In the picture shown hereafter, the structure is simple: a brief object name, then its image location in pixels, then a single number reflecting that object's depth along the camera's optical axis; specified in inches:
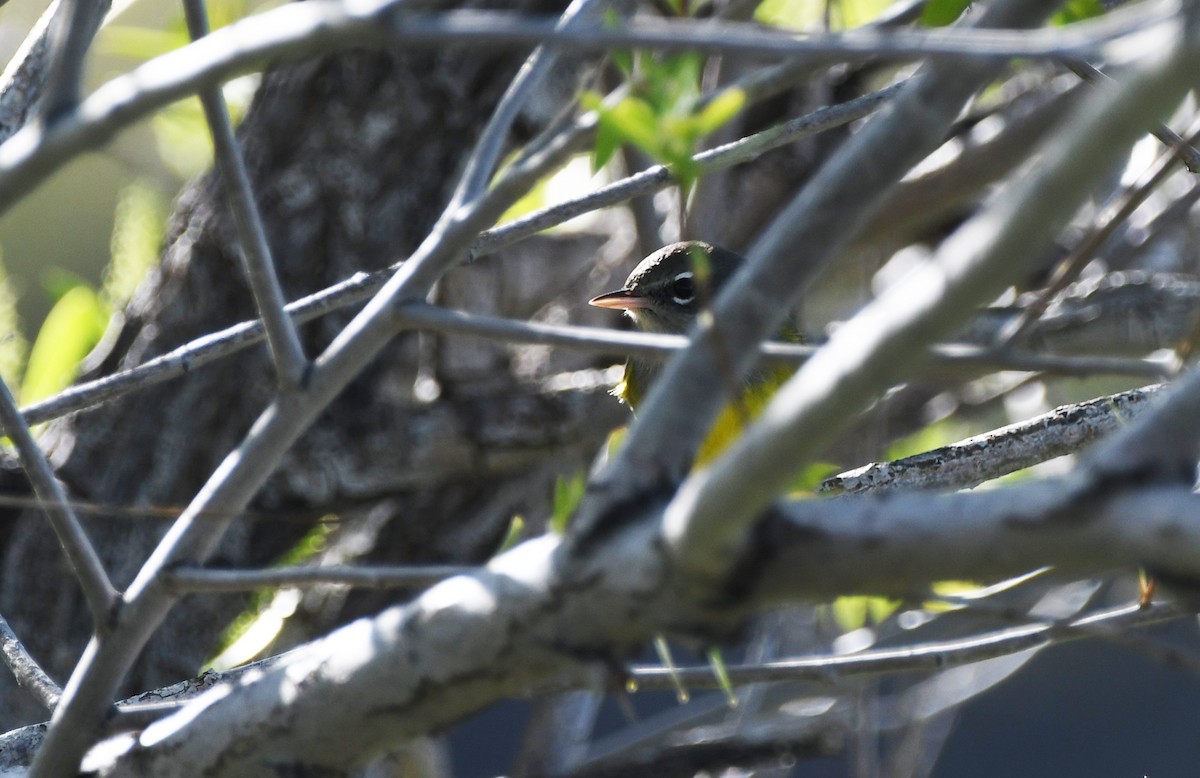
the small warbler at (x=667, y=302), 369.7
